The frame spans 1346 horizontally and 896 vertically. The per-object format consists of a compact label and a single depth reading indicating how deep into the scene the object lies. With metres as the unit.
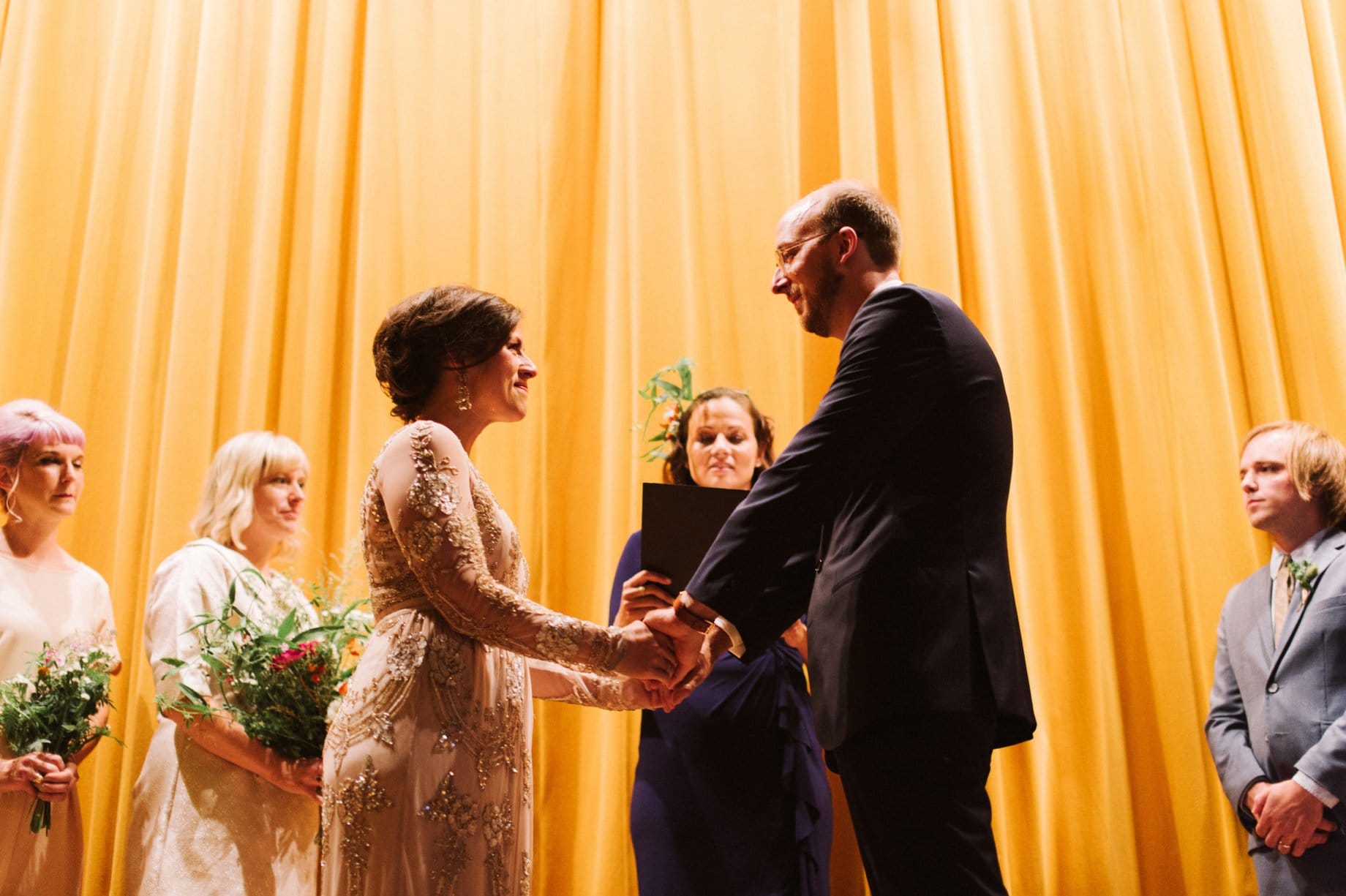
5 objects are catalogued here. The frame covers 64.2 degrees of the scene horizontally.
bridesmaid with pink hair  2.82
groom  1.78
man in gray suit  2.77
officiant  2.82
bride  1.89
